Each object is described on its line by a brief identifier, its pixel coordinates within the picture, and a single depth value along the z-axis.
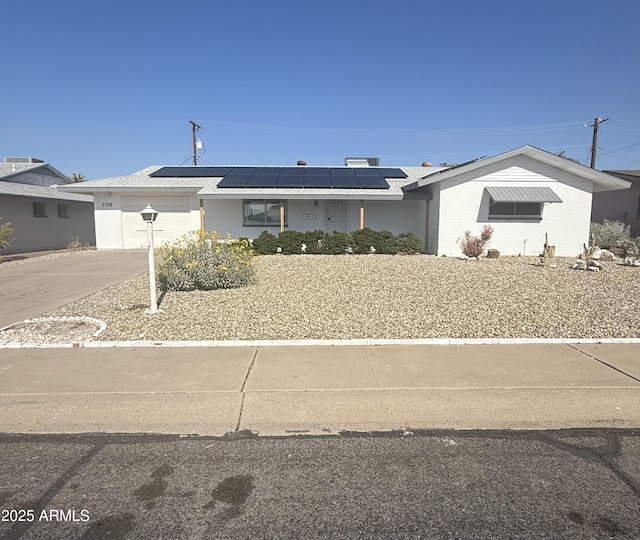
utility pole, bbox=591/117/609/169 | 29.06
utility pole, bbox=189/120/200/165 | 32.91
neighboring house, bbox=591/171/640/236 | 22.57
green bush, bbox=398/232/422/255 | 16.34
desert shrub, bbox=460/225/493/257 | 14.72
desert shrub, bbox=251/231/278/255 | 16.12
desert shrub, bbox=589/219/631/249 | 17.12
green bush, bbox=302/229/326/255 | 16.05
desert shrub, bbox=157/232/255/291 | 8.97
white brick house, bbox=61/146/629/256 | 16.27
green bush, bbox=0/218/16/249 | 15.05
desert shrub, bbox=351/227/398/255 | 15.98
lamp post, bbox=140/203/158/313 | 7.24
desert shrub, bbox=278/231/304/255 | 15.99
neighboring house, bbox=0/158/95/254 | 19.11
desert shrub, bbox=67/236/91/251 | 20.54
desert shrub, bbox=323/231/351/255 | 15.86
